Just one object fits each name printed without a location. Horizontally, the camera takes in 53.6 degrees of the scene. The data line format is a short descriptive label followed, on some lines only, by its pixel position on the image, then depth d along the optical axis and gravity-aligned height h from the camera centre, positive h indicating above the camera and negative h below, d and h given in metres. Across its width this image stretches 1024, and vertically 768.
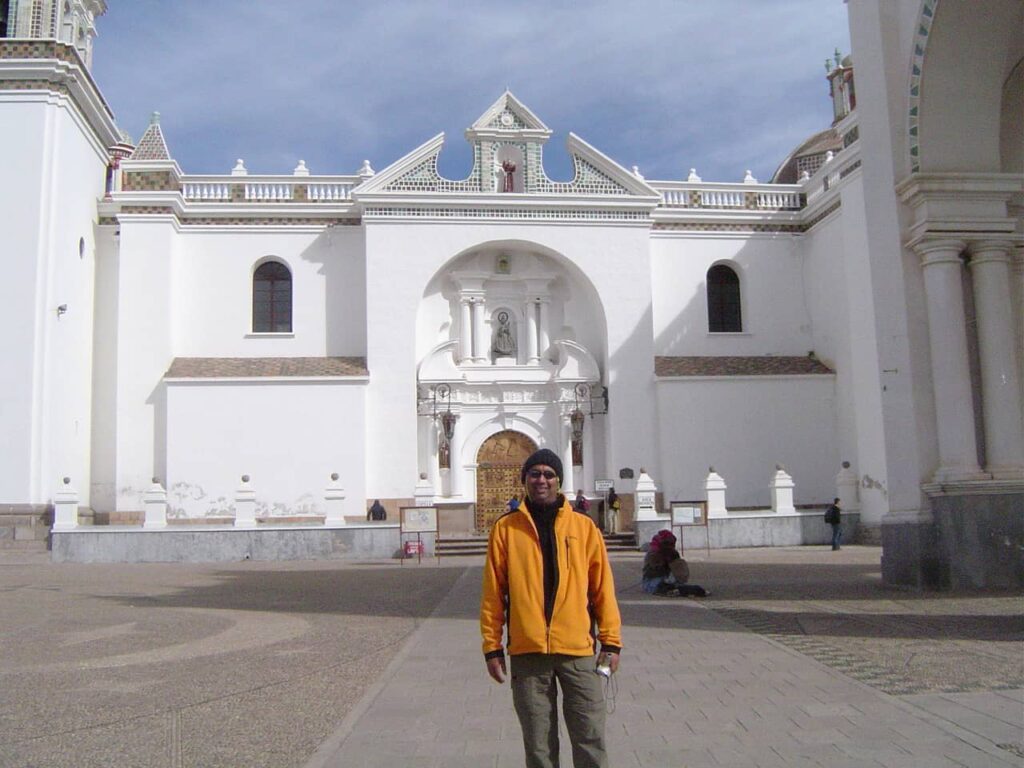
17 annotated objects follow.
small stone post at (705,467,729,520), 21.47 -0.03
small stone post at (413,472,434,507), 21.14 +0.16
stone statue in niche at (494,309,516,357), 26.53 +4.17
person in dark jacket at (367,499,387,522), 22.72 -0.22
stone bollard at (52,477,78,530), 20.02 +0.07
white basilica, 22.77 +4.38
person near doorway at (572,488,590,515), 21.90 -0.16
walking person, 19.95 -0.63
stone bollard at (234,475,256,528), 20.52 +0.01
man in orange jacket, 3.97 -0.46
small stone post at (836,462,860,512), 22.72 -0.10
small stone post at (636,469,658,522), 21.42 -0.08
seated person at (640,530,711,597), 12.30 -0.95
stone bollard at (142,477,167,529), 20.44 +0.08
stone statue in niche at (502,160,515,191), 26.02 +8.30
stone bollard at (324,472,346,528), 20.52 -0.02
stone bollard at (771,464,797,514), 21.81 -0.06
